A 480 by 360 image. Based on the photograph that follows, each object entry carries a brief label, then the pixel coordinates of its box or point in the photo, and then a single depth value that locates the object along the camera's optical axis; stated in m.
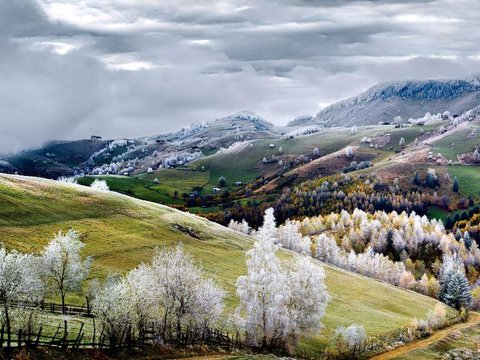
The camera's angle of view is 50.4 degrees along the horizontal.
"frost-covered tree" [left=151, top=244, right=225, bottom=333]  72.88
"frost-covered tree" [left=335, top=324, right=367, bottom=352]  87.06
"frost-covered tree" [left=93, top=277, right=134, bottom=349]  59.97
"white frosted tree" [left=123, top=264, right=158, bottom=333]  64.56
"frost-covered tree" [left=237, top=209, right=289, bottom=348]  77.81
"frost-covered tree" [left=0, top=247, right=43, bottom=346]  58.12
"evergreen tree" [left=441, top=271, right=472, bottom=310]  163.50
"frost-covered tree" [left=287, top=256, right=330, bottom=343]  82.06
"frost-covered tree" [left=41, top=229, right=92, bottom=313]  78.56
